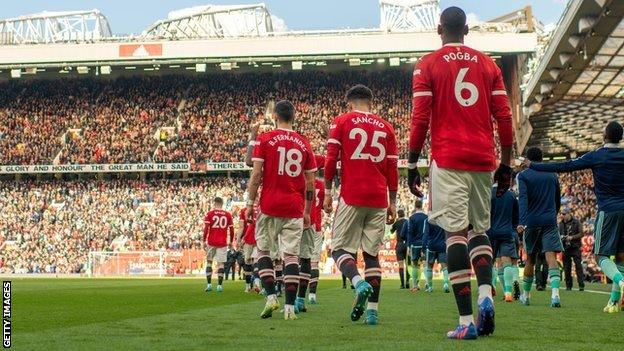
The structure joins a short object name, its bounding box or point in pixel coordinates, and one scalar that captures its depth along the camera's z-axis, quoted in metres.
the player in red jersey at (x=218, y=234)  18.38
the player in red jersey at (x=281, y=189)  9.07
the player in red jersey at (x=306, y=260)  10.16
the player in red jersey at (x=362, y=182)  8.00
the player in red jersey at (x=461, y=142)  6.14
